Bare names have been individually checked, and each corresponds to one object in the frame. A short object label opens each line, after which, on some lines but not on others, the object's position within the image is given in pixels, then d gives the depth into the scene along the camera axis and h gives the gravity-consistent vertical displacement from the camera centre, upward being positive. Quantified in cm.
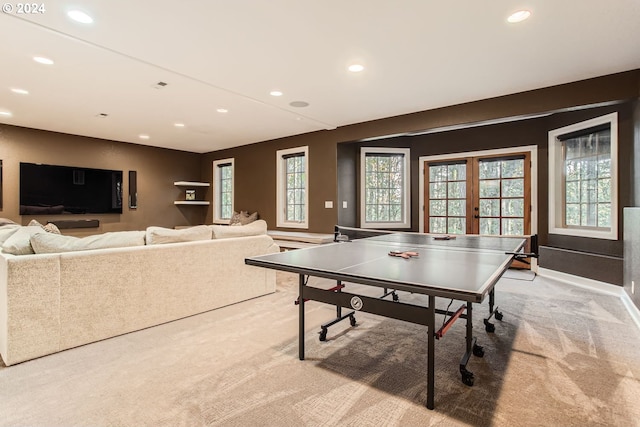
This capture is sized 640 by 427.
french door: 562 +26
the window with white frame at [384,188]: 639 +43
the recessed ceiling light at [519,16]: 240 +144
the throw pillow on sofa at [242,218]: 711 -19
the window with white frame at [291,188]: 657 +44
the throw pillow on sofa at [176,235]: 303 -25
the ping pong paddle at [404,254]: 226 -31
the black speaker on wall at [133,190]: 702 +42
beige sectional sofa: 224 -62
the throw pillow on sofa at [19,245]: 237 -26
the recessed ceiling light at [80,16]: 239 +143
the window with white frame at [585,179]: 417 +44
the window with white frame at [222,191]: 801 +45
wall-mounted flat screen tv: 572 +36
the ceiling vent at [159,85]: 369 +141
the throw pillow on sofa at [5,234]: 286 -22
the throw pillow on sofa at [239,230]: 351 -24
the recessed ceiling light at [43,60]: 305 +141
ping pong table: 154 -33
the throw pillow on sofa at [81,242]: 242 -26
